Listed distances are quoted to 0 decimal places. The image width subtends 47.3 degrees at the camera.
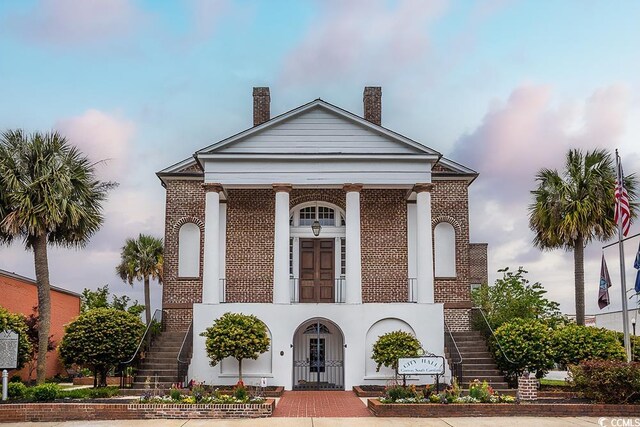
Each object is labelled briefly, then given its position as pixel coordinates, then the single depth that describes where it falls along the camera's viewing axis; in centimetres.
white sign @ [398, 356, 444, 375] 1981
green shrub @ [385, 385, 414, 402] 1838
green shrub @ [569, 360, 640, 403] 1845
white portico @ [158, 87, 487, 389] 2489
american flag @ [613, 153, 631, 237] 2375
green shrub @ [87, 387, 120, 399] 1970
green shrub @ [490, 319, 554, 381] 2366
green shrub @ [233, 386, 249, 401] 1792
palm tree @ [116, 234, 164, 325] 4912
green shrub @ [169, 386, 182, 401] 1797
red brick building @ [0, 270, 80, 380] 3256
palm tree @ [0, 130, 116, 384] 2472
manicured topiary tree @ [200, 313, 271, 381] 2317
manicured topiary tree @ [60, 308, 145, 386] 2425
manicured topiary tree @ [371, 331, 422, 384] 2306
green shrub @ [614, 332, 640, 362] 2587
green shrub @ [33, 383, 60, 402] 1786
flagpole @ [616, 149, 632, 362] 2361
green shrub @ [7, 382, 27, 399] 1940
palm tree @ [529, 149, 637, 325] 2956
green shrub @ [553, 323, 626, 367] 2386
